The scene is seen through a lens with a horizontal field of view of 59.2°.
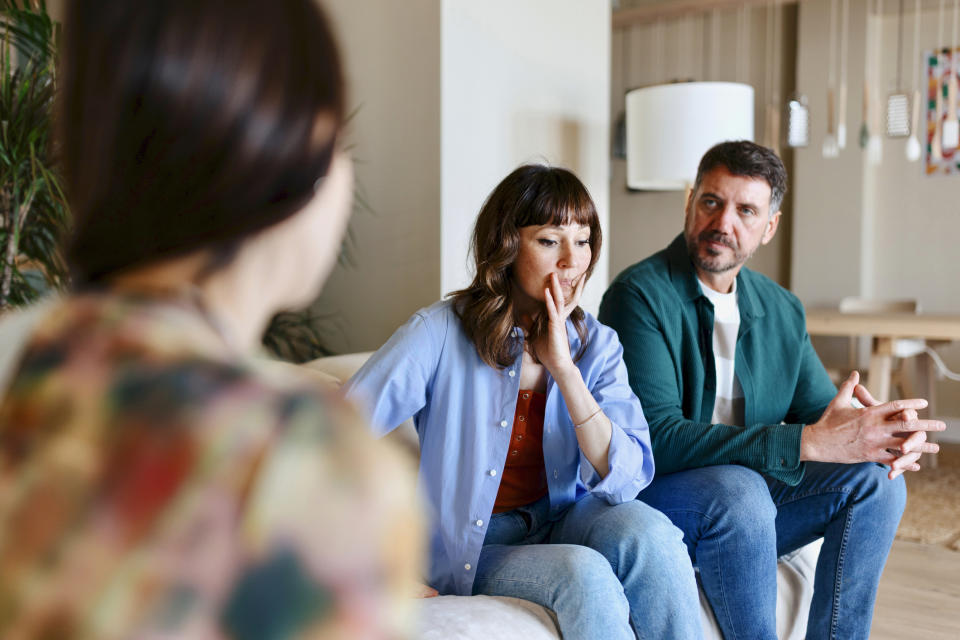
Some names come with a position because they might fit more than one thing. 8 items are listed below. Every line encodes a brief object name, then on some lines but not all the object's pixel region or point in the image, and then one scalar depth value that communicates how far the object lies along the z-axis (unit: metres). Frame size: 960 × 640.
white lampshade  3.13
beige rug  3.16
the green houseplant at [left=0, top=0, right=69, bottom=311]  2.17
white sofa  1.30
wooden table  3.86
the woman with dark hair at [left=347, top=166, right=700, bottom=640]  1.44
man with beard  1.68
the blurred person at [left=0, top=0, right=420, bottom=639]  0.36
